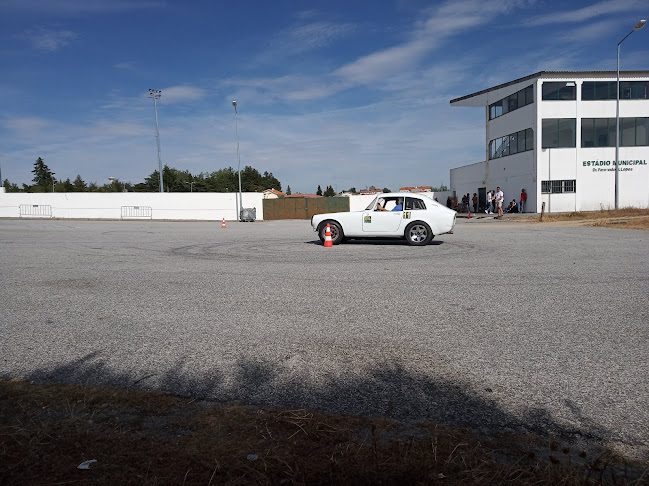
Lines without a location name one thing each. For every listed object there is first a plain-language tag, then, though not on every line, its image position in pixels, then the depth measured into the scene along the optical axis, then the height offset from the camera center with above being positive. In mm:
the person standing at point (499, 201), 32103 +765
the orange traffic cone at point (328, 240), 13570 -672
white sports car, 14211 -152
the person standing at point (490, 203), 36506 +743
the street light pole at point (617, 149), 30109 +3943
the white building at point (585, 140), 35531 +5249
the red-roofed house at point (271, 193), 112819 +5985
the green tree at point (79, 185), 97625 +7837
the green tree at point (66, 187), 96350 +7383
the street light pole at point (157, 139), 50094 +8320
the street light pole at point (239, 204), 44394 +1332
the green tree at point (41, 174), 123375 +12333
